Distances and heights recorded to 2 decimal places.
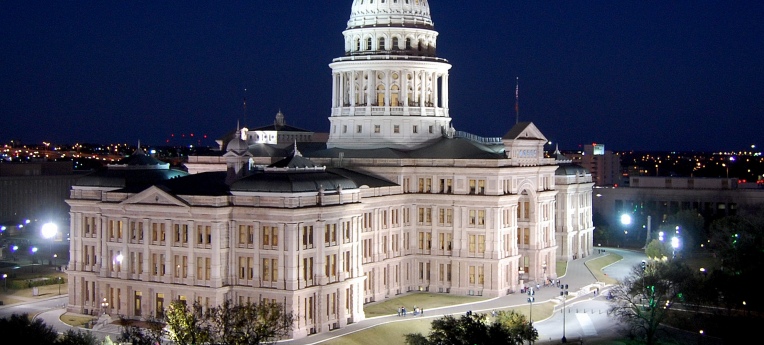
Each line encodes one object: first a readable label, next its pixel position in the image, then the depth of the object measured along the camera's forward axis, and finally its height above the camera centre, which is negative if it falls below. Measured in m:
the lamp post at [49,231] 161.88 -9.48
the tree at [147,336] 82.56 -12.41
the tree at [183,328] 85.44 -12.08
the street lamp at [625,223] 170.12 -8.91
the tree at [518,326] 95.94 -13.24
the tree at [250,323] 85.50 -12.04
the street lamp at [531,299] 108.22 -12.39
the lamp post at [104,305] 112.44 -13.48
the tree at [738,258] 109.81 -10.28
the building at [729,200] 195.12 -6.13
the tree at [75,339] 85.29 -12.89
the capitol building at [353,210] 105.12 -4.72
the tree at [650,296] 107.00 -12.39
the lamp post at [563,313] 103.81 -14.34
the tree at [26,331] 84.12 -12.15
